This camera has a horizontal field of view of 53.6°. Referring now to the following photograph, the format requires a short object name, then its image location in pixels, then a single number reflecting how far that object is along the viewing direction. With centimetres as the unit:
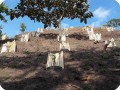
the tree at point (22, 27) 1731
